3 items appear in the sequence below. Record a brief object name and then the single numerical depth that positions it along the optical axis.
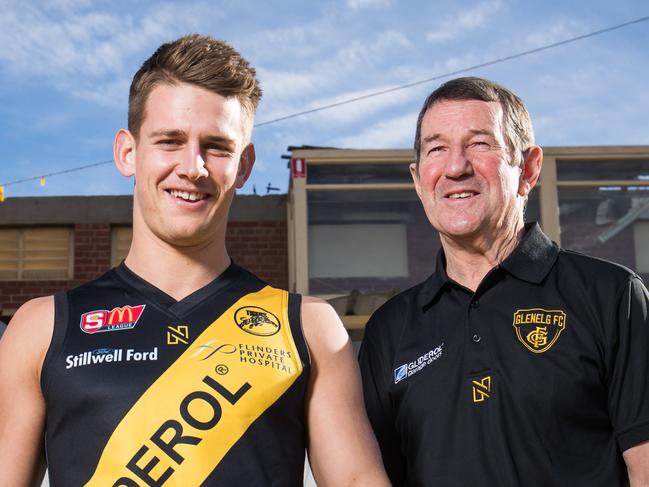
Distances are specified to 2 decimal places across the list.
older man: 2.15
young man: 1.90
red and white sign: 9.33
